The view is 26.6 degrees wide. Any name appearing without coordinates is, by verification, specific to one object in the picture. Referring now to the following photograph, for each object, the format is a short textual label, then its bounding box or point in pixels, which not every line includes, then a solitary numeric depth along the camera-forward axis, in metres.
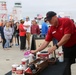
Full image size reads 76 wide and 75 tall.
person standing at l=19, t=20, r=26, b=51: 7.20
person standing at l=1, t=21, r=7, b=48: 7.51
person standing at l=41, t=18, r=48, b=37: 7.07
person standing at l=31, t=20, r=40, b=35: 7.36
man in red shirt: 2.40
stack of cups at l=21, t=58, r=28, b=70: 1.96
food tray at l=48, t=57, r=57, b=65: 2.32
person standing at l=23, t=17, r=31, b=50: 7.29
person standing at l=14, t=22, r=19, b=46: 8.38
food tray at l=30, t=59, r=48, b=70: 2.01
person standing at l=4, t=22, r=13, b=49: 7.24
